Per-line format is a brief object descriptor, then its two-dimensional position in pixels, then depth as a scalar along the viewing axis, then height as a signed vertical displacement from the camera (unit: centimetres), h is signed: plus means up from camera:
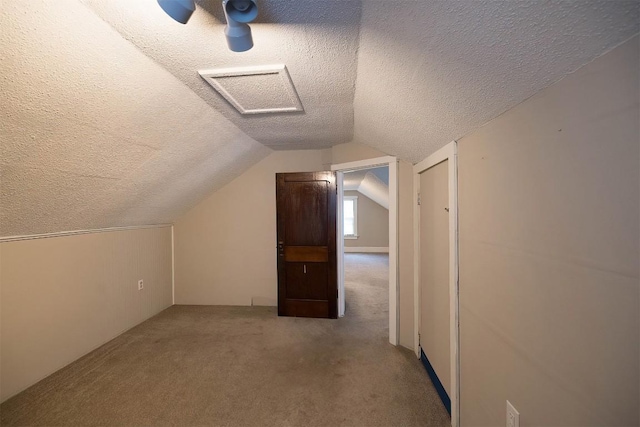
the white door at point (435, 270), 187 -45
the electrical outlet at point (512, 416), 108 -84
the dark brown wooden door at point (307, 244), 335 -39
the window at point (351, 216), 895 -11
